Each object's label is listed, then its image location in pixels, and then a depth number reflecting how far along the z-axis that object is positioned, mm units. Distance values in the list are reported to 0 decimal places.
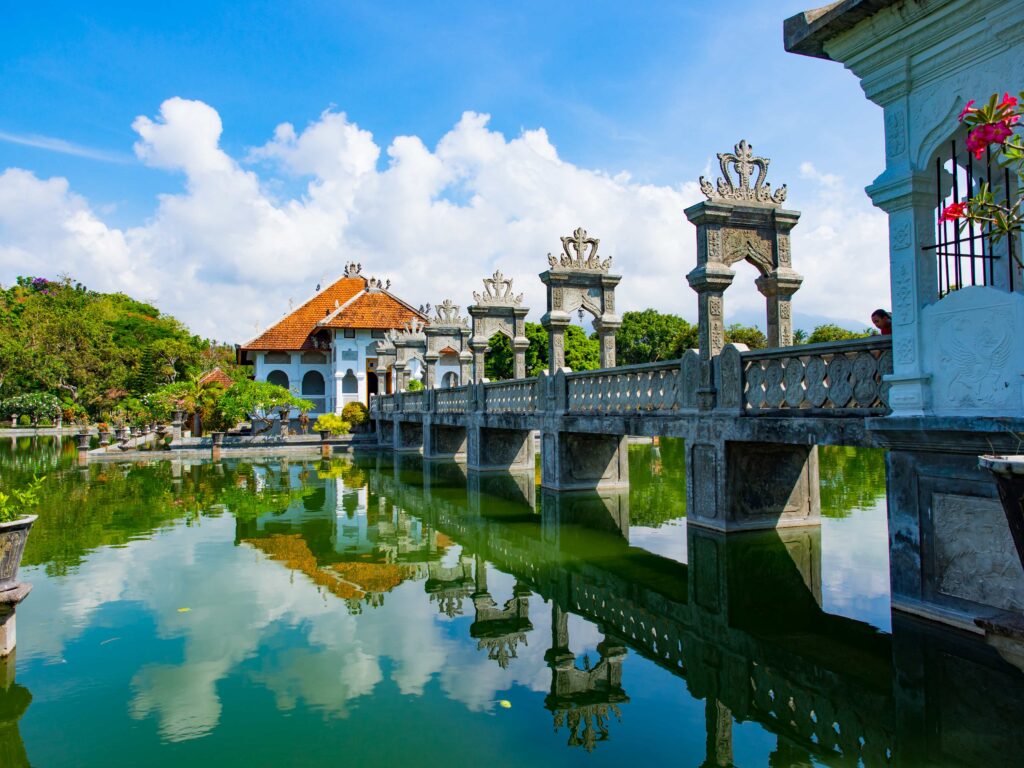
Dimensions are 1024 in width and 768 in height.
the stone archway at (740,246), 10352
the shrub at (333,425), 30766
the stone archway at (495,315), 20953
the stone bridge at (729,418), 7621
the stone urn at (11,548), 5387
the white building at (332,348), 38125
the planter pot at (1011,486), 2959
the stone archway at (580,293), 15477
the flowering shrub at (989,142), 3158
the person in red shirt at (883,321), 8039
